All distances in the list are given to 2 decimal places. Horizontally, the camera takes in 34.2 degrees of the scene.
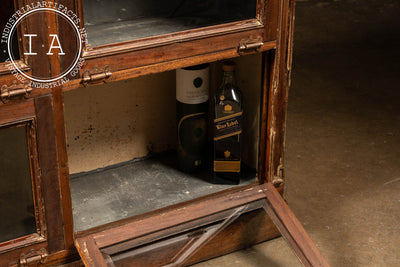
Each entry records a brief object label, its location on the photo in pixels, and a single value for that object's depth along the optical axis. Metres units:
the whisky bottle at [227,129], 2.15
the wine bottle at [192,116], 2.19
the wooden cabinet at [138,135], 1.70
